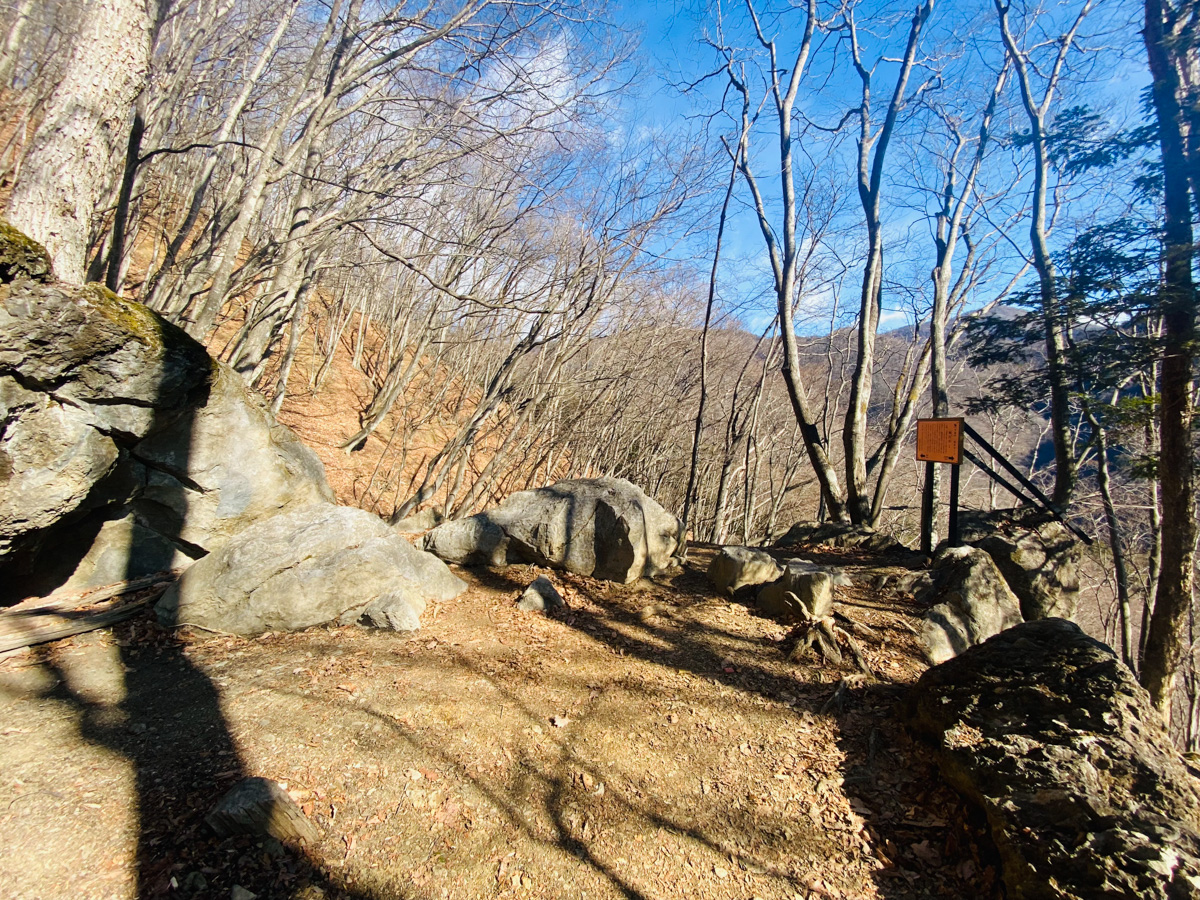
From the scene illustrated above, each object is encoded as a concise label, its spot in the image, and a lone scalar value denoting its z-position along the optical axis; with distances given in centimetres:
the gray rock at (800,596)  456
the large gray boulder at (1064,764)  221
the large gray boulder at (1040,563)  526
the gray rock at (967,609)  442
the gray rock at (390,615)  409
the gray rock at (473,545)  550
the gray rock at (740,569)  518
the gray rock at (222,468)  444
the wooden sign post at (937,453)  562
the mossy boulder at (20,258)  338
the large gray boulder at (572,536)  541
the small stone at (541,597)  476
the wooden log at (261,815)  227
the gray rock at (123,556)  430
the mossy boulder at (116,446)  350
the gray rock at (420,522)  782
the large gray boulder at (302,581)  391
